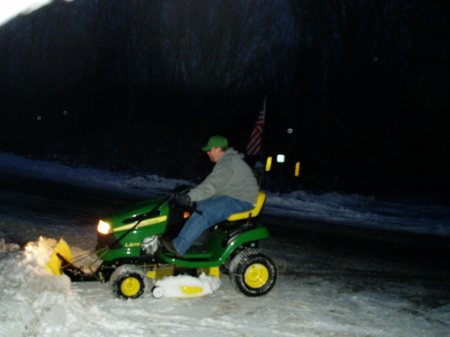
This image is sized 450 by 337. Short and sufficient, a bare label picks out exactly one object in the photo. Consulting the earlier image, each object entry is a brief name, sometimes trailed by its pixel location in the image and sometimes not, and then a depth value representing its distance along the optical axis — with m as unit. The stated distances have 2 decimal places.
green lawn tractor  5.39
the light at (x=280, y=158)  15.68
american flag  15.76
